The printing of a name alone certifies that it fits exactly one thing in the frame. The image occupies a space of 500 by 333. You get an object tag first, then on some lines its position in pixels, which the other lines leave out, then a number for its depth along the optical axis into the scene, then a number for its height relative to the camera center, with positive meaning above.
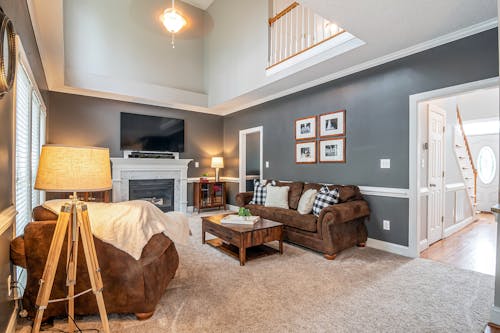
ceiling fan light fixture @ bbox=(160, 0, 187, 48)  3.68 +2.19
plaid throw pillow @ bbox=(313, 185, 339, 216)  3.39 -0.46
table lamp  6.25 +0.08
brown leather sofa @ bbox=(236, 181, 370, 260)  3.02 -0.77
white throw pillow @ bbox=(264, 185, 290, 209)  4.12 -0.52
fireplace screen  5.52 -0.60
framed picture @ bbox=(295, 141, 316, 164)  4.37 +0.24
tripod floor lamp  1.37 -0.13
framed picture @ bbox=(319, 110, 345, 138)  3.93 +0.68
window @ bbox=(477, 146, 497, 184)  6.48 +0.06
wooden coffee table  2.85 -0.85
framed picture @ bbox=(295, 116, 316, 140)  4.36 +0.68
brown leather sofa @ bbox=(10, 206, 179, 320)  1.61 -0.75
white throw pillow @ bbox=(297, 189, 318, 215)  3.60 -0.53
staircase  4.71 +0.11
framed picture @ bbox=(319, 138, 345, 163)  3.93 +0.25
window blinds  2.20 +0.21
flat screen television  5.44 +0.73
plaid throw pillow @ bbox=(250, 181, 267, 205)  4.43 -0.53
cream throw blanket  1.69 -0.41
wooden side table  6.01 -0.73
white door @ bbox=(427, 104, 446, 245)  3.53 -0.09
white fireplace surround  5.25 -0.18
